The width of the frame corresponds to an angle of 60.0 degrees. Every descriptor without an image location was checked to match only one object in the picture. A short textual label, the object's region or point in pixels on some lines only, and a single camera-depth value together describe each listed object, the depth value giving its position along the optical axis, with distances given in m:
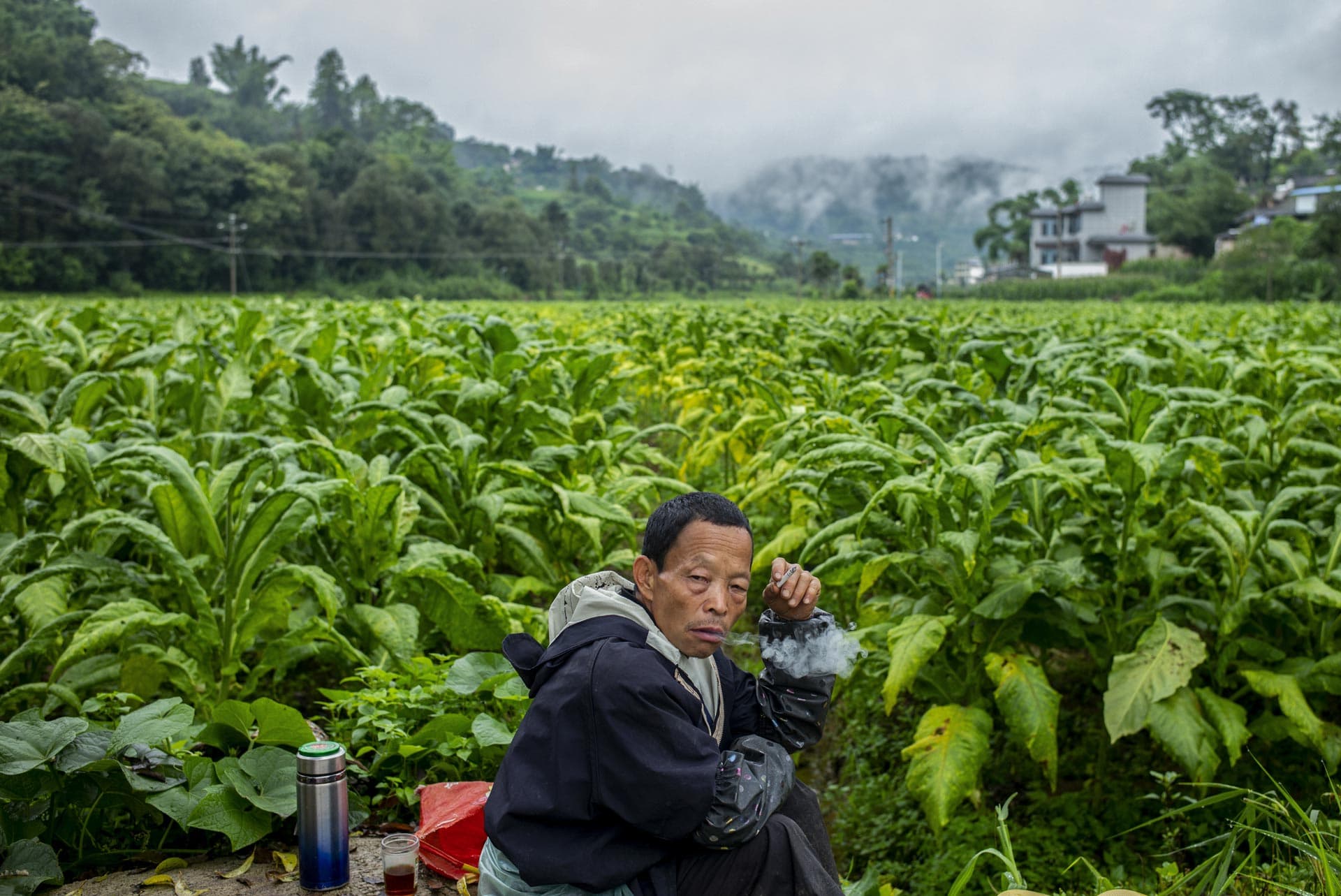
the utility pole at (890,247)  56.97
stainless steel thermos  2.67
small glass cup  2.67
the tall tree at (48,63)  68.81
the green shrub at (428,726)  3.21
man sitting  2.00
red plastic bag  2.84
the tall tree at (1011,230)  90.75
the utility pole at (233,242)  54.62
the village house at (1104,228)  79.94
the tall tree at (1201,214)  71.00
